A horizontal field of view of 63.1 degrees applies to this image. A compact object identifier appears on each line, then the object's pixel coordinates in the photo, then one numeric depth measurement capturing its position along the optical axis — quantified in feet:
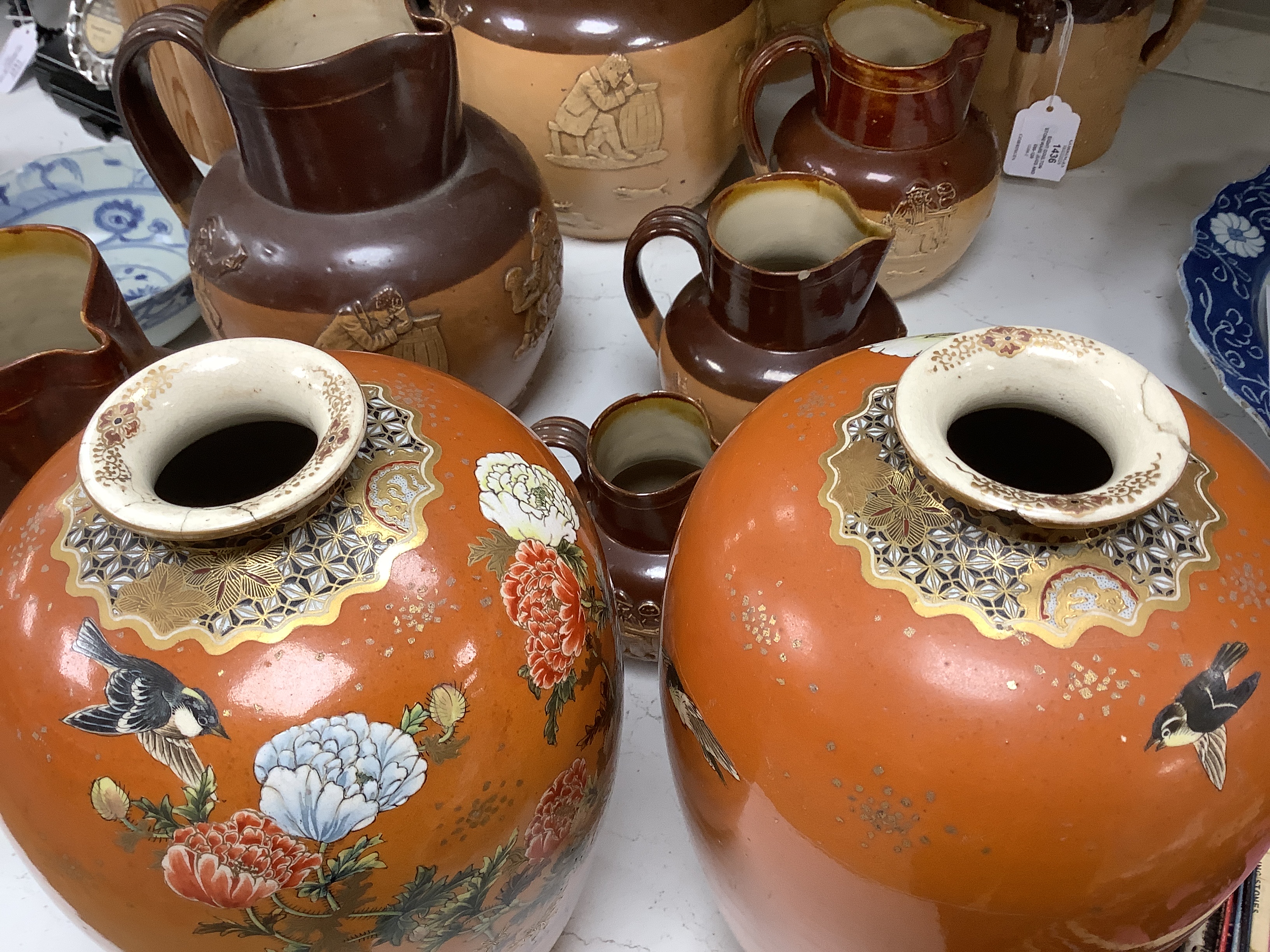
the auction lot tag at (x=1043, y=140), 4.75
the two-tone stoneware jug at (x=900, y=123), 4.01
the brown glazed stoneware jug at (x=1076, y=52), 4.53
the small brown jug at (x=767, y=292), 3.34
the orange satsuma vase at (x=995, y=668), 1.80
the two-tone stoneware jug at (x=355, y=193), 3.15
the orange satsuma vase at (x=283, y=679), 1.90
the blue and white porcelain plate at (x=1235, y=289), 3.74
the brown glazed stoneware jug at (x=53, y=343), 2.95
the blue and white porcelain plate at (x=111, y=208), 5.08
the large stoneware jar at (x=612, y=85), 4.17
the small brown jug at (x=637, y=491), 3.18
